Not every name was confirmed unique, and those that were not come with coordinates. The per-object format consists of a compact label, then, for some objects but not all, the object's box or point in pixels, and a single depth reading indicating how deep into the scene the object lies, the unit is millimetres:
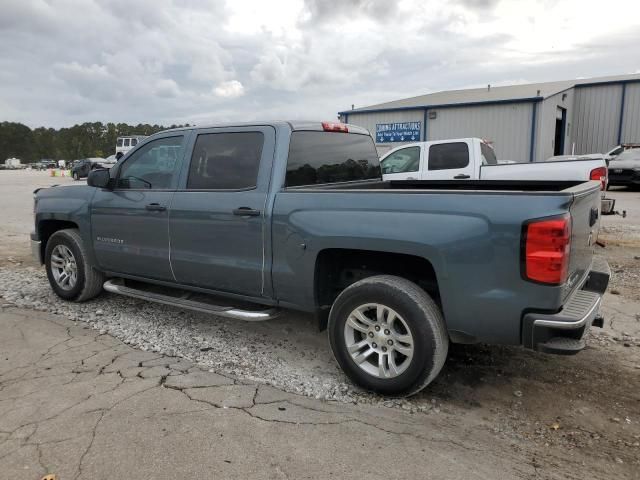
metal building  21547
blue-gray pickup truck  2871
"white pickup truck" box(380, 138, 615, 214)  8203
